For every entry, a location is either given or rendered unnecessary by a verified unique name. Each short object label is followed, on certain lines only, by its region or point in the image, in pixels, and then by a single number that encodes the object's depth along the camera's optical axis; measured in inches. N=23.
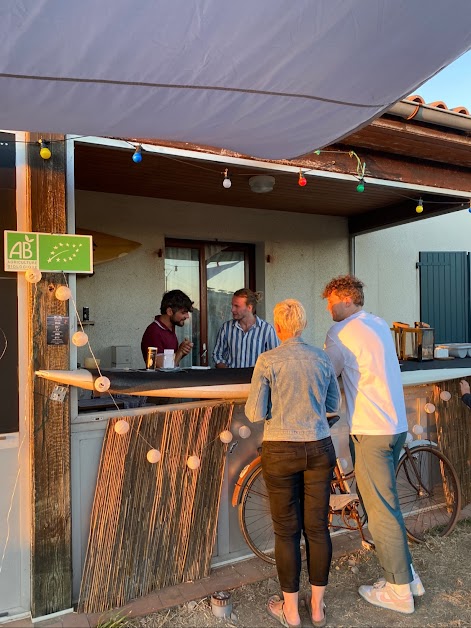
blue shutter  253.6
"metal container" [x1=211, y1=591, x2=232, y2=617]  101.7
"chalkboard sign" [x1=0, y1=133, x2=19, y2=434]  98.3
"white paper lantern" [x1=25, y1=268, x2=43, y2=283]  97.3
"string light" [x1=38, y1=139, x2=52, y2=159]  97.1
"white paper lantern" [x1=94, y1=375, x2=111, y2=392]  95.4
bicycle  121.7
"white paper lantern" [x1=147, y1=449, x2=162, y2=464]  106.3
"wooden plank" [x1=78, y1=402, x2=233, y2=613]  104.5
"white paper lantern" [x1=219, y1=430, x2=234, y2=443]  117.1
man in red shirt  149.3
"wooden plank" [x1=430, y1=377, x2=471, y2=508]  154.8
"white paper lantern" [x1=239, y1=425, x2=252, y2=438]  120.8
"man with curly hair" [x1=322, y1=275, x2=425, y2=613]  105.9
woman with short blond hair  94.0
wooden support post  98.4
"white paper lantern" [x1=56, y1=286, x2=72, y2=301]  99.7
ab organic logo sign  96.3
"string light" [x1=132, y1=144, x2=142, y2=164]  107.3
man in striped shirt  155.6
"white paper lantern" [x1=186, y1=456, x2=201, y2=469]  111.8
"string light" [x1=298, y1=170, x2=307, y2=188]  133.6
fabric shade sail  53.6
